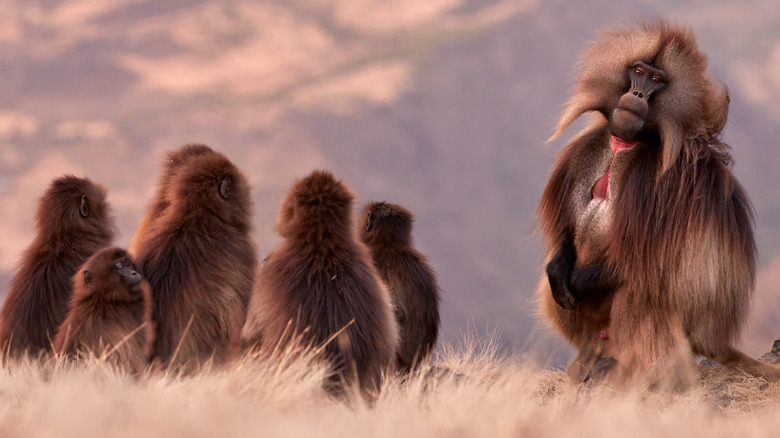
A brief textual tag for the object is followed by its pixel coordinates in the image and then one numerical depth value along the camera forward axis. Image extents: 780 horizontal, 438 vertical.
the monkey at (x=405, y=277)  12.18
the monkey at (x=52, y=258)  12.03
